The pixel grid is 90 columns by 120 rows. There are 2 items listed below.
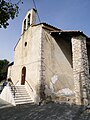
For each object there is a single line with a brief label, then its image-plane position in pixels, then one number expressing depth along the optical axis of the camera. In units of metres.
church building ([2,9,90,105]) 8.66
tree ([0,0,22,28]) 4.77
